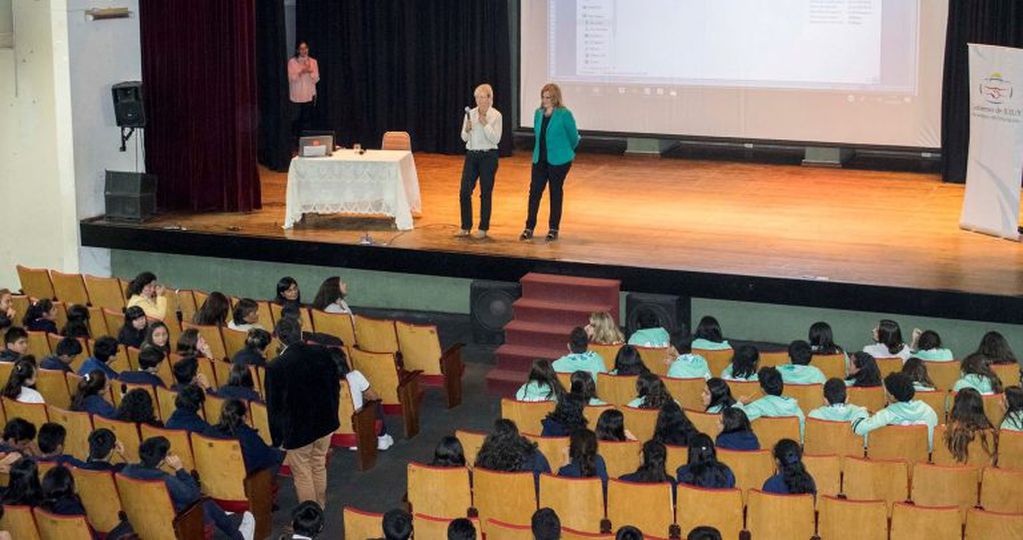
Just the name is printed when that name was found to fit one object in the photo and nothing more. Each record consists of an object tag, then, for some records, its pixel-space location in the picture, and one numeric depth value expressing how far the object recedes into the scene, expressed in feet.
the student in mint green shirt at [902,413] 27.73
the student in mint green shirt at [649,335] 33.94
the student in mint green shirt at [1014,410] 27.58
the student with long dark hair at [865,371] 30.35
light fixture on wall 44.39
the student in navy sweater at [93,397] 29.14
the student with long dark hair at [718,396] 28.27
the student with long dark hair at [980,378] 29.78
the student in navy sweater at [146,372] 30.76
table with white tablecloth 43.52
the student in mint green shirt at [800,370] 30.66
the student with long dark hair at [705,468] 24.93
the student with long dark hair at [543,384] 29.58
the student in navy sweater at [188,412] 27.86
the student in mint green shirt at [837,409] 28.04
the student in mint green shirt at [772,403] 28.53
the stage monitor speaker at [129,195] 45.50
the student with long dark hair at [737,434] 26.63
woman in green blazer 40.16
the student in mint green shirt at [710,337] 33.32
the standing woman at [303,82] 54.85
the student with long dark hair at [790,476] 24.64
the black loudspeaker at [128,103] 45.01
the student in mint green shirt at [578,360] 31.99
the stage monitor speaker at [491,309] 40.22
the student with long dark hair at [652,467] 25.03
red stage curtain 46.09
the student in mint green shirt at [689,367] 31.22
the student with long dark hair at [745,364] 30.68
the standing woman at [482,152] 40.73
